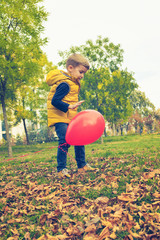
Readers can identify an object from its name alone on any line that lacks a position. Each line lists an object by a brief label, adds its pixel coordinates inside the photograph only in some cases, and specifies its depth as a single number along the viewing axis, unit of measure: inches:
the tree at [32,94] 451.2
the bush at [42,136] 976.9
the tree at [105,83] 598.2
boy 156.3
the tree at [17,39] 402.0
